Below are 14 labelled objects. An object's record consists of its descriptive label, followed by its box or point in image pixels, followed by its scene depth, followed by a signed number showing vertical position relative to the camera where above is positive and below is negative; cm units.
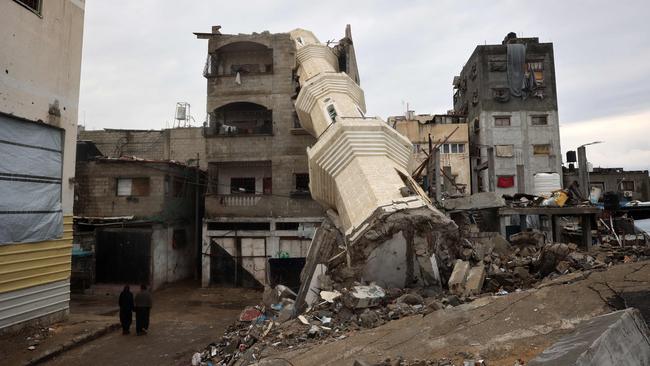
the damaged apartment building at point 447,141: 3291 +615
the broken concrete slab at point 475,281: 837 -145
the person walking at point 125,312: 1208 -289
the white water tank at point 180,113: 3072 +790
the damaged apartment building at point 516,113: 3316 +851
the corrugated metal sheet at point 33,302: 975 -225
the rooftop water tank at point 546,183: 2227 +169
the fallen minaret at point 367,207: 904 +19
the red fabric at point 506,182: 3300 +259
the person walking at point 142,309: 1227 -287
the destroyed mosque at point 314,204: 894 +42
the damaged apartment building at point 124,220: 2038 -23
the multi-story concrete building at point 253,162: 2223 +319
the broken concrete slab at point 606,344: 393 -139
